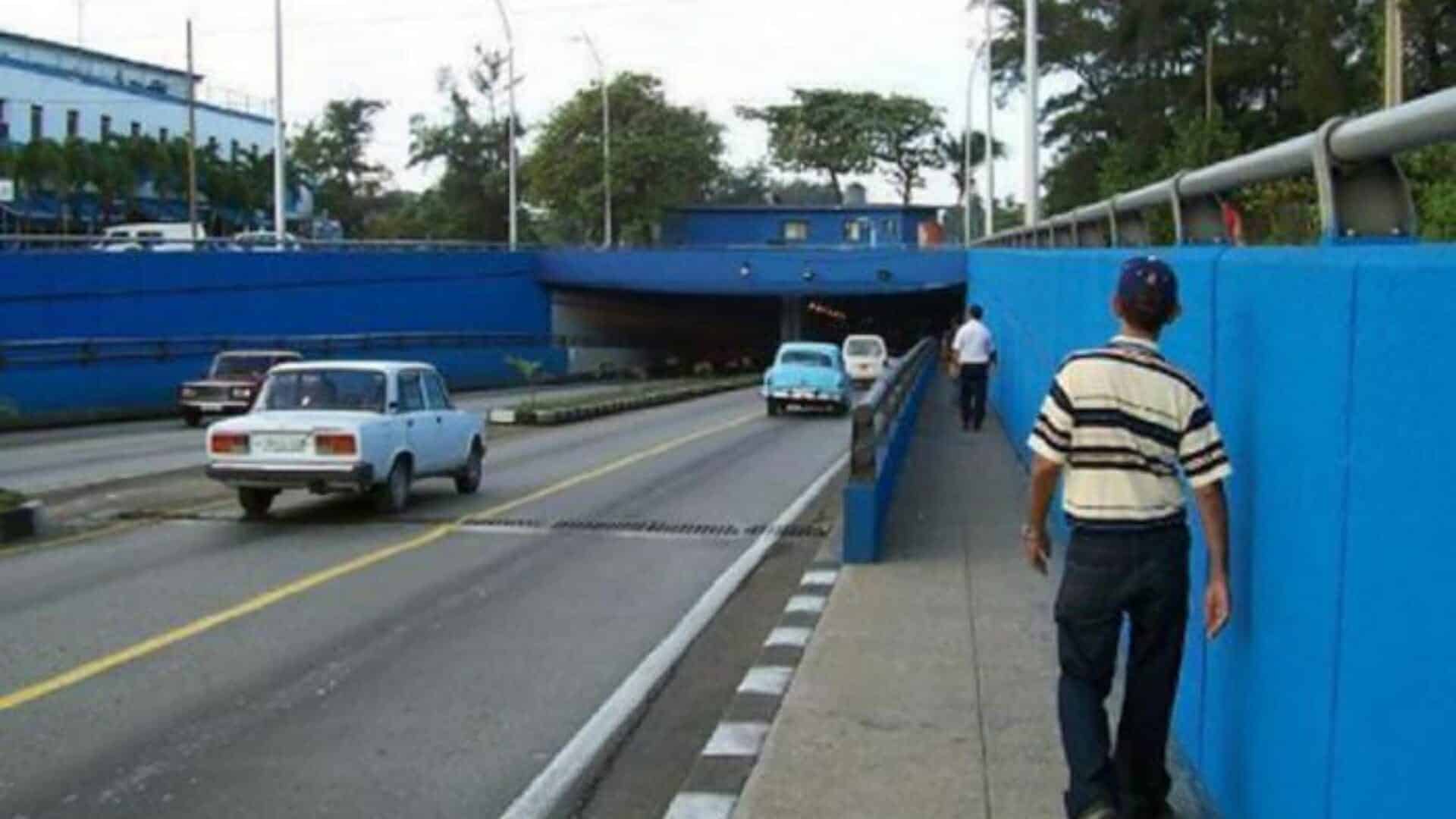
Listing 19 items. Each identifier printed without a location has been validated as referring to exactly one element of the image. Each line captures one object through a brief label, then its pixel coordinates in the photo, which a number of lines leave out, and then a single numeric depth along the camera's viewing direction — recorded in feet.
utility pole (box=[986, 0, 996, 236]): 185.35
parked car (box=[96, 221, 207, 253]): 129.70
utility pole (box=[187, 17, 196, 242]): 196.65
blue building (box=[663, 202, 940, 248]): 309.01
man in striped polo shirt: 17.33
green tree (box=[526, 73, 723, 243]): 304.30
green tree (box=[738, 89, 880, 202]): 395.75
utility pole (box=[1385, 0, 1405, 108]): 38.22
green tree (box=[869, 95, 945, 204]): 395.75
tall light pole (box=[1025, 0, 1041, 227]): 106.73
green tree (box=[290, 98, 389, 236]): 409.49
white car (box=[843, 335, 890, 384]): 158.10
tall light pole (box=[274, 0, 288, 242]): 146.20
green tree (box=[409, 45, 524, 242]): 360.28
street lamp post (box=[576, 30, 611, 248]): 279.69
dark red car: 110.83
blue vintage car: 123.44
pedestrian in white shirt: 73.82
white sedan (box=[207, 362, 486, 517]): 52.65
